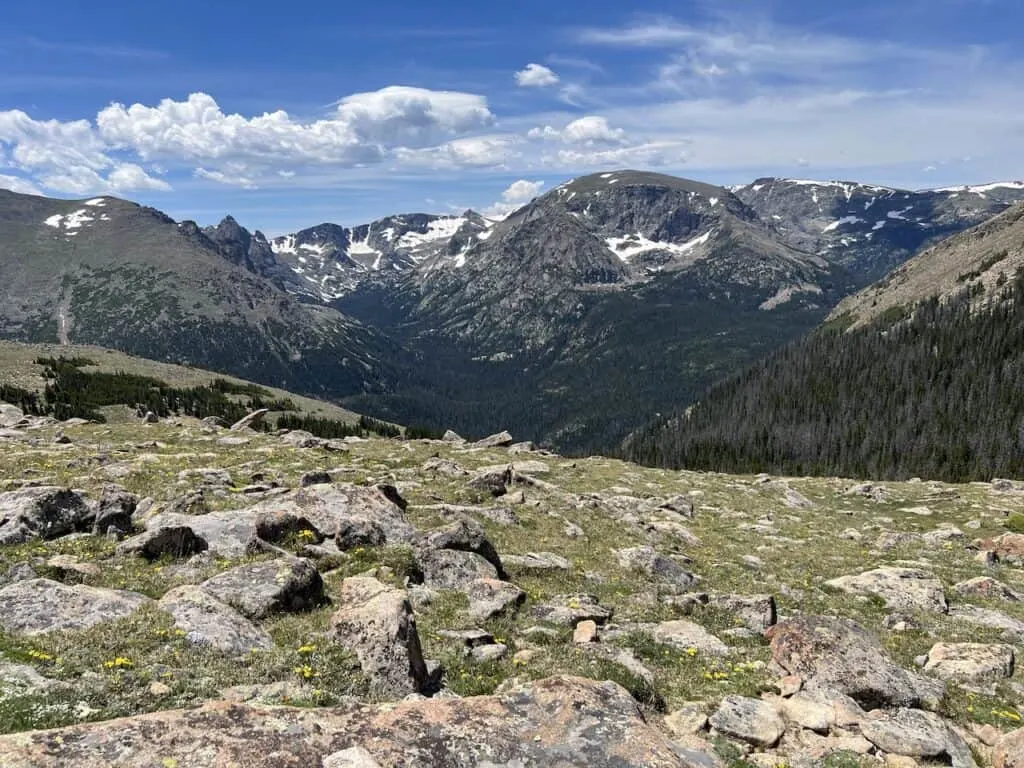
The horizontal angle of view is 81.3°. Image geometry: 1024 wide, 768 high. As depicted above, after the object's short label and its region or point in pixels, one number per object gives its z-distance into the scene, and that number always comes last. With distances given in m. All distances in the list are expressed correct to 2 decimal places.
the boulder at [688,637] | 19.91
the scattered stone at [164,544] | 22.84
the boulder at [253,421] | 80.00
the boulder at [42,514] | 23.41
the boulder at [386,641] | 14.59
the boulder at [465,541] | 24.67
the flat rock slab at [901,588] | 27.59
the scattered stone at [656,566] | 28.23
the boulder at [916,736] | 14.12
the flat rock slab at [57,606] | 15.70
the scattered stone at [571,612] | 20.95
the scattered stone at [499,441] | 76.42
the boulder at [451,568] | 22.84
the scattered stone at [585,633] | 19.25
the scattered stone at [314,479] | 34.47
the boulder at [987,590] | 30.16
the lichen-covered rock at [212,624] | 15.68
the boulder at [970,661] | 19.91
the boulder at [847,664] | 16.75
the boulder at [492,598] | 20.69
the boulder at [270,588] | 18.21
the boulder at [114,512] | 25.03
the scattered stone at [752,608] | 22.61
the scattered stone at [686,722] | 14.23
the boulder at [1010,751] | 13.66
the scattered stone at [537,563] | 26.81
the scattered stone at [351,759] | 9.73
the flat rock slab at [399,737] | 9.38
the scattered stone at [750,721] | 13.99
